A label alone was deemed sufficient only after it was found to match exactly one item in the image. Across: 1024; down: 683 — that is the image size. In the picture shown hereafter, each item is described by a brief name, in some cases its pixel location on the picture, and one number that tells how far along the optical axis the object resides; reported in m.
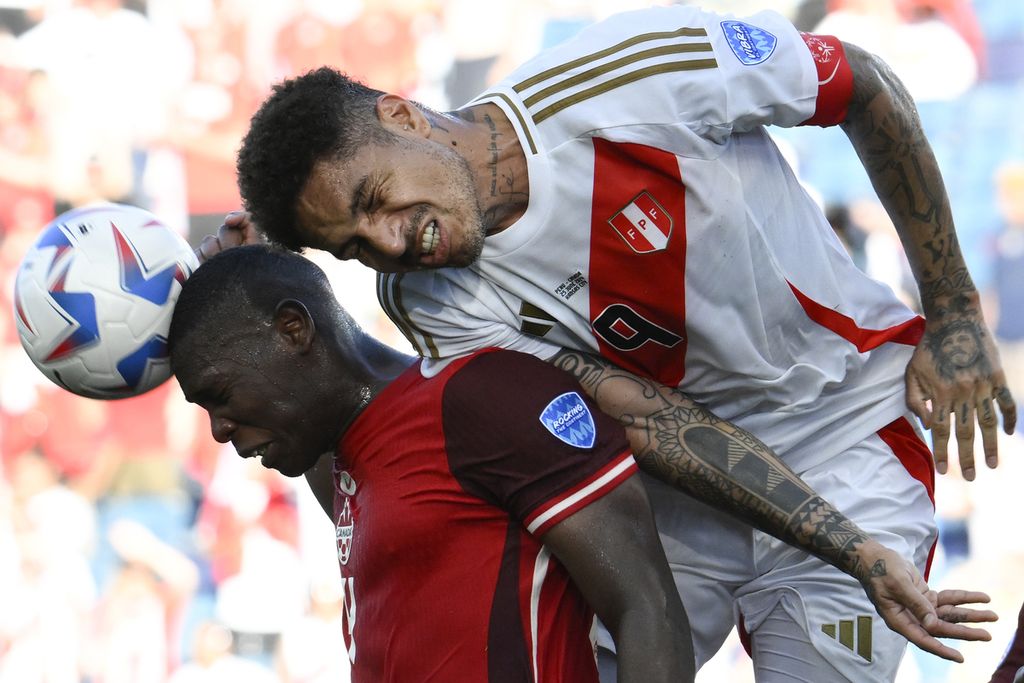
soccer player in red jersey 5.34
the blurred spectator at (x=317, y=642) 13.66
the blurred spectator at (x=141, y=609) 13.80
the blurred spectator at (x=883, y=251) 13.18
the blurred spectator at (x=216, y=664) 13.62
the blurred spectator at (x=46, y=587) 14.02
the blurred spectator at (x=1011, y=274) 12.85
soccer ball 5.71
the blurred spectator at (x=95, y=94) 14.59
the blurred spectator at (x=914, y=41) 13.42
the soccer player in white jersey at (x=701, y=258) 5.51
